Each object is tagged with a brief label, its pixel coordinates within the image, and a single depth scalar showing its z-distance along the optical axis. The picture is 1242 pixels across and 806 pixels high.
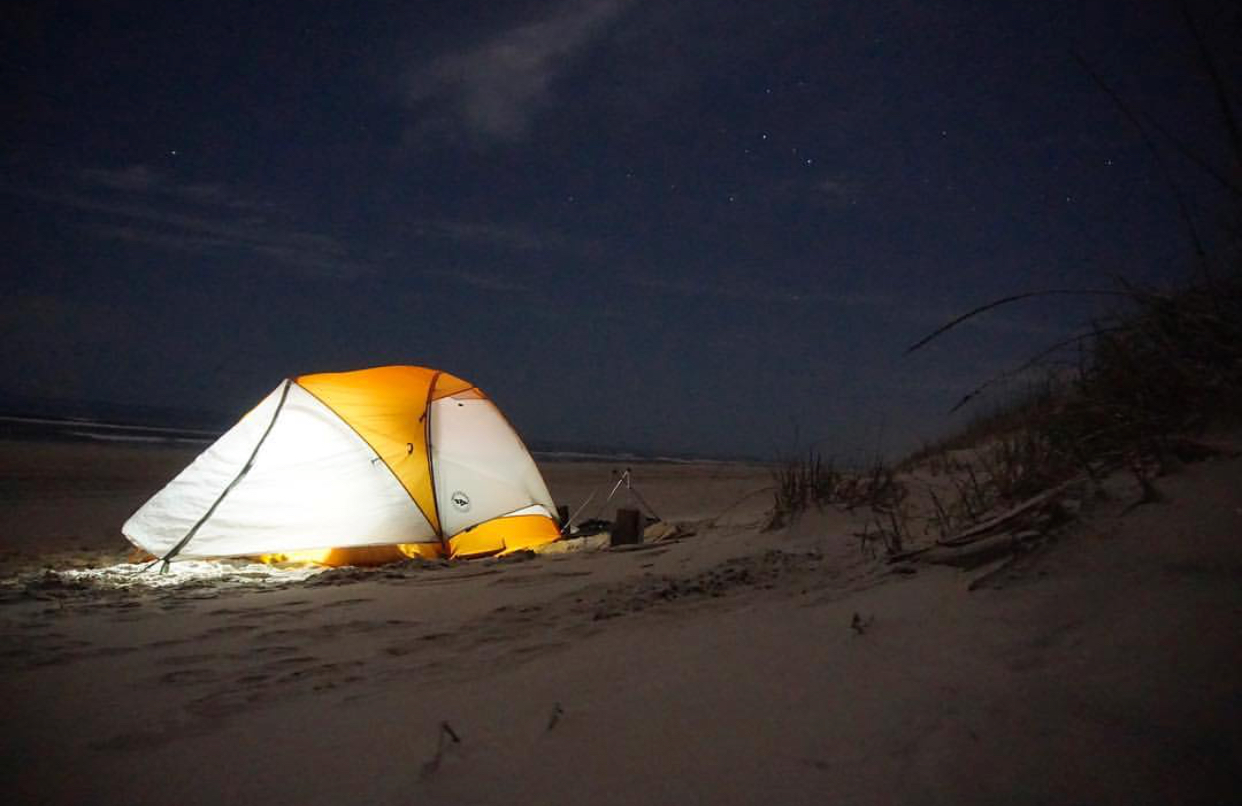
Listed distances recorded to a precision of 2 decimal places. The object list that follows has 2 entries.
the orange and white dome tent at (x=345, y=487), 5.45
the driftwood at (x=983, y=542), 2.04
